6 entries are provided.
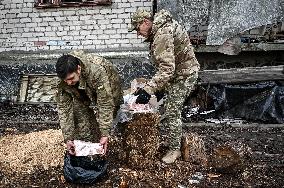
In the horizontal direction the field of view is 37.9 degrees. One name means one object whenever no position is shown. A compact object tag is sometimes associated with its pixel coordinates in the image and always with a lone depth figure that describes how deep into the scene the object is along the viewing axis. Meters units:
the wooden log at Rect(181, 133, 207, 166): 5.87
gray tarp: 8.41
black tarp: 8.01
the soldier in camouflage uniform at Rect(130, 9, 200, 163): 5.13
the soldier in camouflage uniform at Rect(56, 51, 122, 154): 4.61
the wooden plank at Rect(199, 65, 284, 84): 8.39
